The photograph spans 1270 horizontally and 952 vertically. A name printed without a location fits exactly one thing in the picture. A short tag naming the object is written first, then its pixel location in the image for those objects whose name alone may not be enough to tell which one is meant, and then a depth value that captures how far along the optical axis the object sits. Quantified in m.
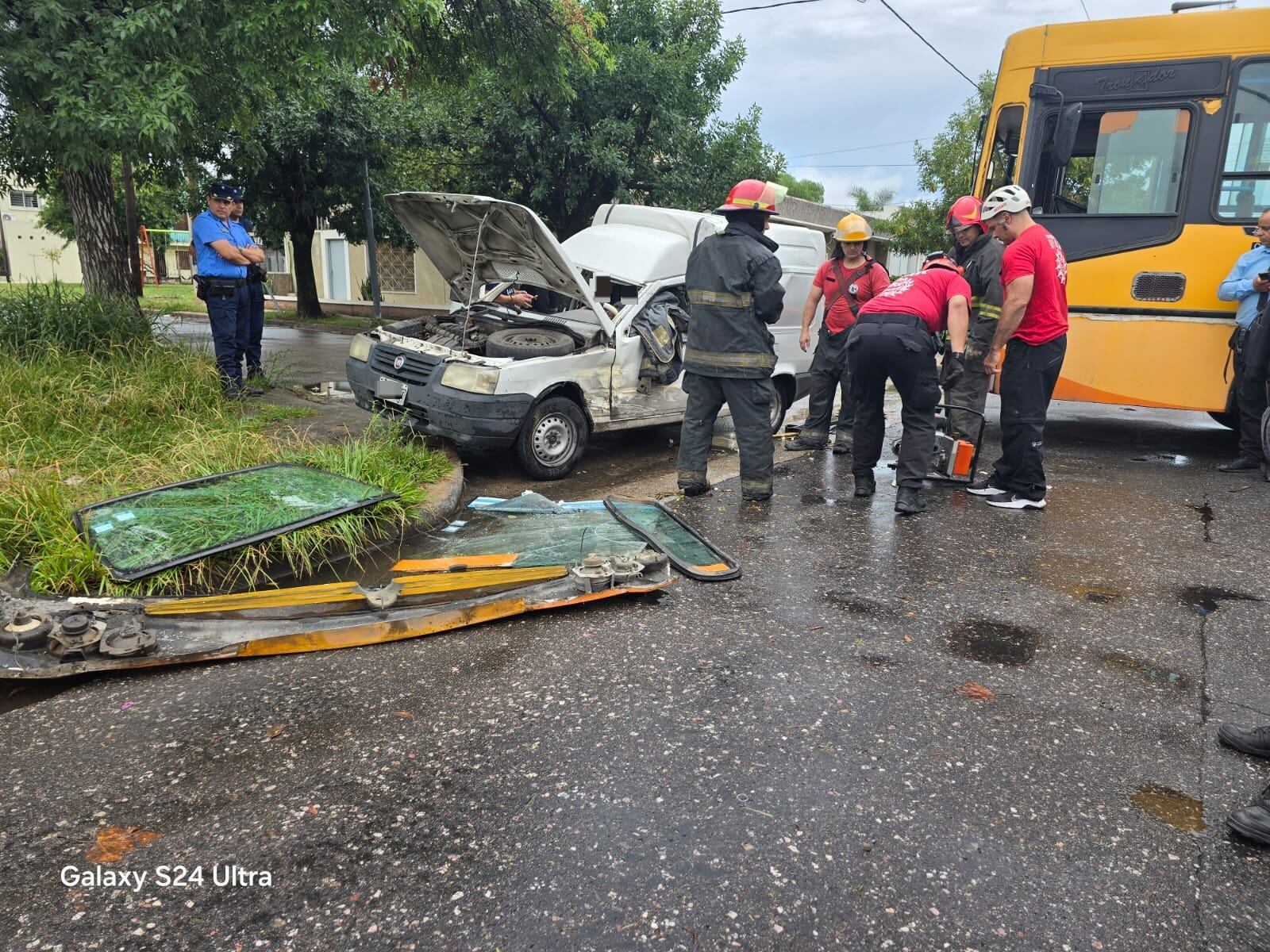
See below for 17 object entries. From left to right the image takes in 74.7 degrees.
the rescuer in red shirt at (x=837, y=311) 6.64
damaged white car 5.51
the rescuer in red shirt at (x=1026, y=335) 5.09
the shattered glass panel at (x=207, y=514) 3.47
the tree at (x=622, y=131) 13.66
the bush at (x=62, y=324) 6.60
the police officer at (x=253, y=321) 7.31
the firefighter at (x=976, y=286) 5.67
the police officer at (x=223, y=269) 6.89
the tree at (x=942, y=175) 19.86
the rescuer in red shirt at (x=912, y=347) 5.01
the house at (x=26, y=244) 39.19
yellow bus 6.25
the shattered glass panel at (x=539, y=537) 3.99
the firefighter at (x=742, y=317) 5.05
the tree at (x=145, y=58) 5.37
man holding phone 5.88
